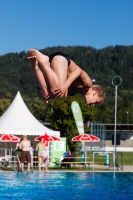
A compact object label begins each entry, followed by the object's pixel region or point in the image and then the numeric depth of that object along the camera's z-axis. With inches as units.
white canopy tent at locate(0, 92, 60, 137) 1050.7
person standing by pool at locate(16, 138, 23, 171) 899.6
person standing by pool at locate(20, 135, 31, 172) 860.0
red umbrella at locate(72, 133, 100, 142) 1078.2
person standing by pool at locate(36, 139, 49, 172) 885.8
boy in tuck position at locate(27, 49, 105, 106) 216.2
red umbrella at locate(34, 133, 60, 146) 1021.2
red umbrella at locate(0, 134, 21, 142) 979.3
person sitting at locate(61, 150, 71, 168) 1031.0
